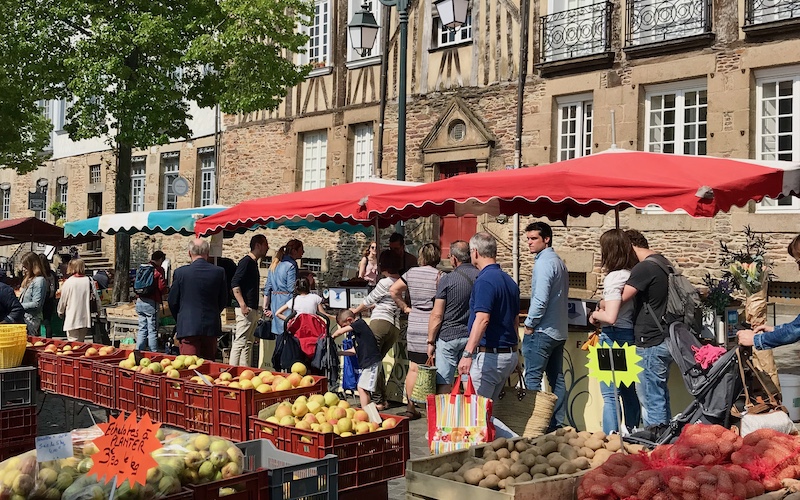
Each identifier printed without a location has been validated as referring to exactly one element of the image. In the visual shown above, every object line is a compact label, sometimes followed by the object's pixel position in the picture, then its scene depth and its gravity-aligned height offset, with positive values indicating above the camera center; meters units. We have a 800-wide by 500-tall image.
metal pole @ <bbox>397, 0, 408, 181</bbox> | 12.08 +2.27
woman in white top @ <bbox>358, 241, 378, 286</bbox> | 12.20 -0.08
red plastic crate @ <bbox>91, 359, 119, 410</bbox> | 6.58 -0.95
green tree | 17.45 +3.93
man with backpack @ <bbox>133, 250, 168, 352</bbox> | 11.47 -0.60
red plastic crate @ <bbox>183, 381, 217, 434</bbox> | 5.54 -0.94
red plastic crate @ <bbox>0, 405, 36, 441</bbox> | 5.62 -1.06
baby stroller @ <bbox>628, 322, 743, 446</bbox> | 5.84 -0.85
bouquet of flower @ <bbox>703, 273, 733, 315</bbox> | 7.89 -0.29
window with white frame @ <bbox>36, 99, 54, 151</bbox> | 35.22 +5.72
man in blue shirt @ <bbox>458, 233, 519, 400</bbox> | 6.34 -0.51
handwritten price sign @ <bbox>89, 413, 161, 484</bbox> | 3.32 -0.72
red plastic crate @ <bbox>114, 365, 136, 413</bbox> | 6.37 -0.95
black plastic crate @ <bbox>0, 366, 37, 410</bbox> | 5.69 -0.85
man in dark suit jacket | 8.28 -0.44
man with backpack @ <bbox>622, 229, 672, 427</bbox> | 6.63 -0.51
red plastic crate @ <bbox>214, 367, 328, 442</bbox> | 5.30 -0.88
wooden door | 19.08 +0.80
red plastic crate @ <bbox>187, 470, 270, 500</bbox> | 3.48 -0.90
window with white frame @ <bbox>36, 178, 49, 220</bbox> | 34.59 +2.65
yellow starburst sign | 5.38 -0.60
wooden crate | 3.69 -0.96
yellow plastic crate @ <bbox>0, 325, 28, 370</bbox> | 5.90 -0.60
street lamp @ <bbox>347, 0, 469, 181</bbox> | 11.75 +3.24
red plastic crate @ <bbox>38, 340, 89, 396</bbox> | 7.12 -0.97
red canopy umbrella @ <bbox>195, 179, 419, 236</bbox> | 9.21 +0.55
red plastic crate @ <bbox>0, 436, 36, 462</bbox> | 5.58 -1.20
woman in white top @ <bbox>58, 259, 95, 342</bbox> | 10.70 -0.55
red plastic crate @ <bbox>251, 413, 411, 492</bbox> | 4.36 -0.95
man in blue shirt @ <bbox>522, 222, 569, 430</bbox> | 7.04 -0.43
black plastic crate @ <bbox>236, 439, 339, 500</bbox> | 3.57 -0.90
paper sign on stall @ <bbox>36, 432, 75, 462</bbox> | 3.46 -0.75
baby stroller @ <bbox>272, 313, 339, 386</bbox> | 9.38 -0.91
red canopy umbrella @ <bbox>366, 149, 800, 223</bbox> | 6.45 +0.63
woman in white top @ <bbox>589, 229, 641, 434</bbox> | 6.82 -0.36
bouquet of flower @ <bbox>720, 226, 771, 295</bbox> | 9.76 -0.08
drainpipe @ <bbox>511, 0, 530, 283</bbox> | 17.31 +3.65
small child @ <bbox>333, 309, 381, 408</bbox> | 8.55 -0.86
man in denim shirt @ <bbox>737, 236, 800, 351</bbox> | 5.36 -0.42
